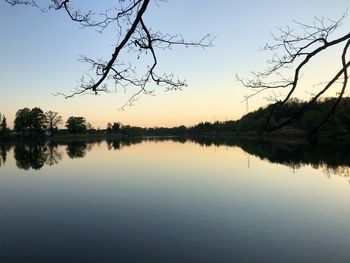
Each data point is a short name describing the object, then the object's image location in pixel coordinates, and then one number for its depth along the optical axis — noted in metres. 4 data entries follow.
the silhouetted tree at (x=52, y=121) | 114.22
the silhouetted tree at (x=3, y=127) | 106.31
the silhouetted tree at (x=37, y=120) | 106.75
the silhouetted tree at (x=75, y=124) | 126.56
